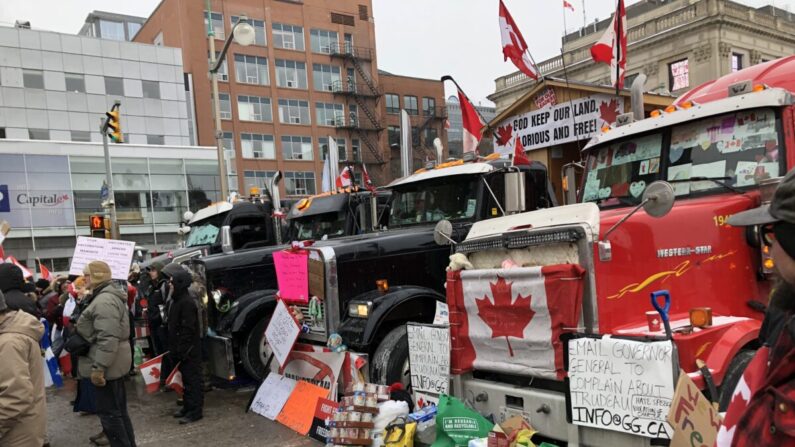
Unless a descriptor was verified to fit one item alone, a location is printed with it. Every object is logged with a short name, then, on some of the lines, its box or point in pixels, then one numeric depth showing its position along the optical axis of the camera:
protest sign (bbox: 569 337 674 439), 3.12
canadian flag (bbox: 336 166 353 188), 10.81
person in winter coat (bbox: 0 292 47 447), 3.26
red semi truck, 3.48
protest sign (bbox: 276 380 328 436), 6.09
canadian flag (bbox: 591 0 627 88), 6.86
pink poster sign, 6.52
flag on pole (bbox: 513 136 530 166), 6.52
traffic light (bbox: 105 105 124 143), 16.05
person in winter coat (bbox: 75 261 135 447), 4.98
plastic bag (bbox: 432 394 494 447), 3.93
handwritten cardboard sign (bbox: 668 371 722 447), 2.61
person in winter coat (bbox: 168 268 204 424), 6.63
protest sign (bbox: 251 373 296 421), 6.55
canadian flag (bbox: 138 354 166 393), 7.63
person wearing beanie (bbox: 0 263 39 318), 5.11
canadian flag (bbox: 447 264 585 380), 3.66
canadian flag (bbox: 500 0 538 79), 8.23
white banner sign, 7.63
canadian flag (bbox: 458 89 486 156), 8.79
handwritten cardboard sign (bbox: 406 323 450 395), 4.51
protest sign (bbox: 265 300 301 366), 6.32
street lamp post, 13.07
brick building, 46.91
